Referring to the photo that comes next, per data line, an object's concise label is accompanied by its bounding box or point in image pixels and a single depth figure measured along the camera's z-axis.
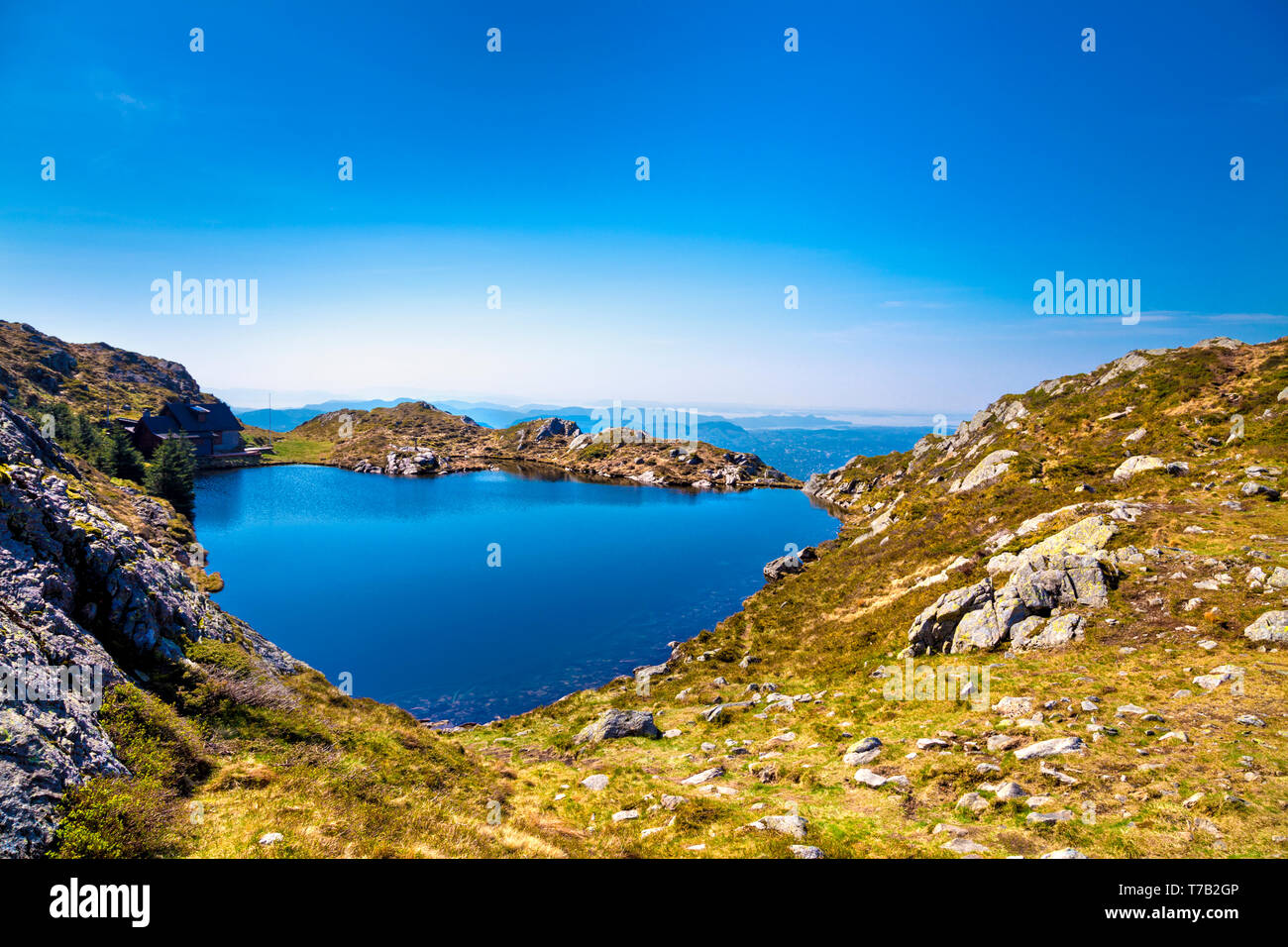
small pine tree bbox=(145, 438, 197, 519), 75.12
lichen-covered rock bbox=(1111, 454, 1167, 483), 33.12
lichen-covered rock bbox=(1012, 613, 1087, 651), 20.23
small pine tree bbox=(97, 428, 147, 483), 75.31
